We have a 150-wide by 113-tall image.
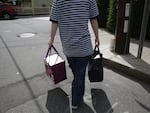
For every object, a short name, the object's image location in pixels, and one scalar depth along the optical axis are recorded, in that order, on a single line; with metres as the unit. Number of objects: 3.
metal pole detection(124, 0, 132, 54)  4.49
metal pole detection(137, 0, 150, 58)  4.00
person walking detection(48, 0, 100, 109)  2.40
